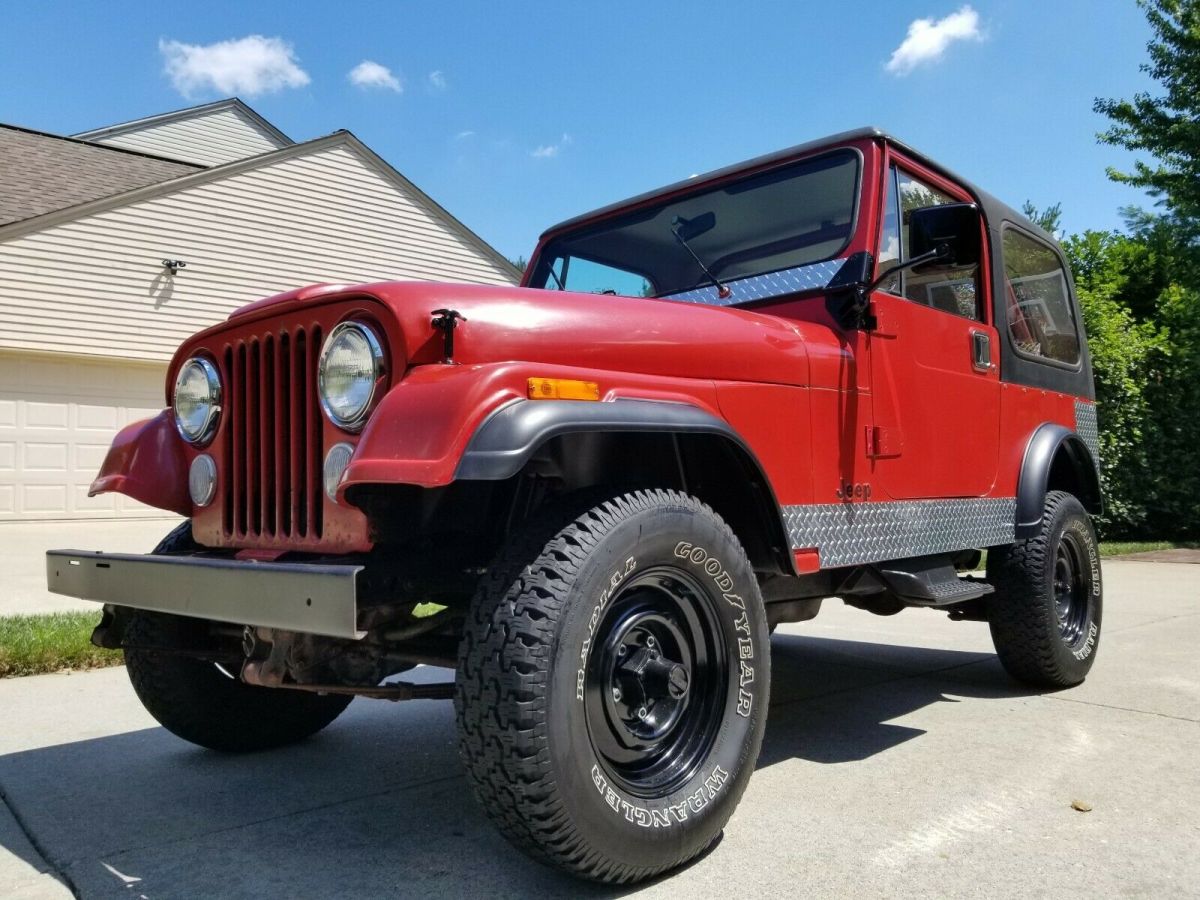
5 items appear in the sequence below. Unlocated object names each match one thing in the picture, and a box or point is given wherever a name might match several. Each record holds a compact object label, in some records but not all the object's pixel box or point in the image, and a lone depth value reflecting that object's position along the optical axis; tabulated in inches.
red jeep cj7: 83.2
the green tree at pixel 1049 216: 1121.0
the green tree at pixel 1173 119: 560.1
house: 449.1
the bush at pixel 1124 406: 514.9
